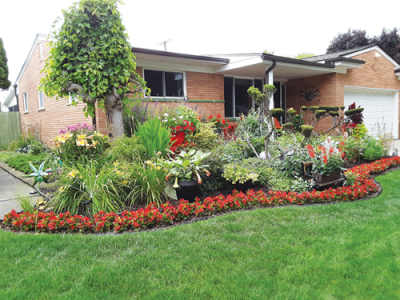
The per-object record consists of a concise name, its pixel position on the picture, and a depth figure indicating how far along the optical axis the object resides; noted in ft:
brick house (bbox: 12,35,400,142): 30.22
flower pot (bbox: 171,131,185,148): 19.66
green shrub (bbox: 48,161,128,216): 12.56
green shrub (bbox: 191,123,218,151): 20.04
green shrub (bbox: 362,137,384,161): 24.82
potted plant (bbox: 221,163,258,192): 14.89
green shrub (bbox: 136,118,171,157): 16.02
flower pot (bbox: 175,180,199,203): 13.56
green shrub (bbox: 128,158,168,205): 13.53
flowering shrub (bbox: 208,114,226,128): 30.91
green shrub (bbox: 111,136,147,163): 15.49
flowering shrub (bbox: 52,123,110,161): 15.51
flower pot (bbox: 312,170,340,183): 15.80
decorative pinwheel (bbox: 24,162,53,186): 12.26
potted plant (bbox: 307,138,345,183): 15.80
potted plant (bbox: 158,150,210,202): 13.59
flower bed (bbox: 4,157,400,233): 11.09
